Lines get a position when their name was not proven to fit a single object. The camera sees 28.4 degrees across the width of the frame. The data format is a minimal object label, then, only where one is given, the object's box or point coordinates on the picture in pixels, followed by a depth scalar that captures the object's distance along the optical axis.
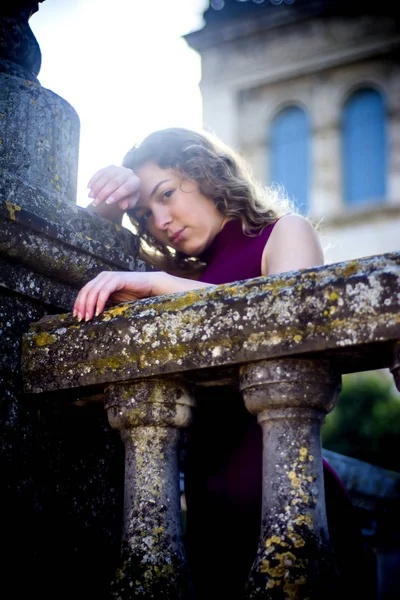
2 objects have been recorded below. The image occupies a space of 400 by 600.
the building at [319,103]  16.66
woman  2.07
